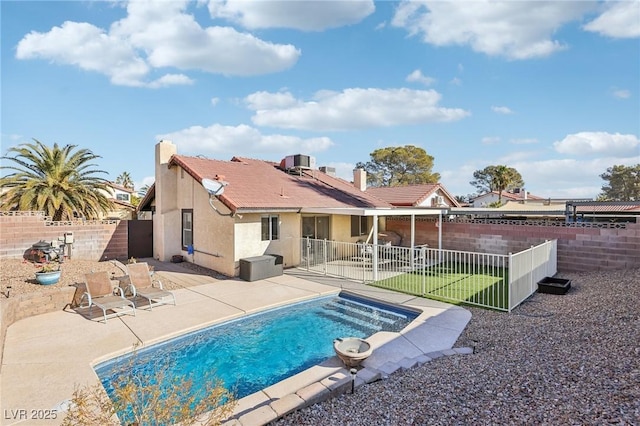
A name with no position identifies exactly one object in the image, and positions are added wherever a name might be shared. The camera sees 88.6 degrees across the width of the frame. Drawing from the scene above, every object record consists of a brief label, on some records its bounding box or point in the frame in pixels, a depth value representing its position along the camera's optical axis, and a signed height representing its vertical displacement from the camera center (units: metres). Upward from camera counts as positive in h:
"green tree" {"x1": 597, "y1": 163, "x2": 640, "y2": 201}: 49.12 +4.15
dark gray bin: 13.27 -2.35
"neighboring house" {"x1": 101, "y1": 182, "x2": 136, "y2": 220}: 27.95 +0.02
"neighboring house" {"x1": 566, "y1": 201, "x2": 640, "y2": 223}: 13.94 -0.28
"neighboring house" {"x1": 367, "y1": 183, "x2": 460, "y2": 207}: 23.81 +1.09
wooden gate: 18.05 -1.50
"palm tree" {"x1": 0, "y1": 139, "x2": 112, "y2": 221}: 18.41 +1.73
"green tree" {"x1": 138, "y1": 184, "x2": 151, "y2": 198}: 50.83 +3.51
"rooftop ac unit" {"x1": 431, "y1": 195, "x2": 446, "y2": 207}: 25.20 +0.68
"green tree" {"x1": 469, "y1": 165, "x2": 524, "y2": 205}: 42.22 +5.38
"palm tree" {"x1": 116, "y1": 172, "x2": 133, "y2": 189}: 65.71 +6.43
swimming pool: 6.77 -3.30
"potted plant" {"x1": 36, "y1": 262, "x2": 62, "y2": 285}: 10.95 -2.15
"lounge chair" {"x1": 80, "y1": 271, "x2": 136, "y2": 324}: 9.12 -2.46
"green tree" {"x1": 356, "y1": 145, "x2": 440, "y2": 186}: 46.59 +6.35
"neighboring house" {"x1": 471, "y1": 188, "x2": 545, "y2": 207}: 52.06 +2.12
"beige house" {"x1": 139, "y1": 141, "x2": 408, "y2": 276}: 14.14 -0.06
